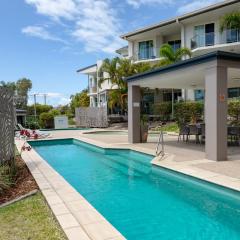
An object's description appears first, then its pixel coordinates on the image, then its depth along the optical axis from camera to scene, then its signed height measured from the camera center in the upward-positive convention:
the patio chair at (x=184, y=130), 11.31 -0.85
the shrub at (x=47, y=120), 25.02 -0.53
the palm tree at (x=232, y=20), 17.36 +6.60
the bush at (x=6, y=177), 5.12 -1.42
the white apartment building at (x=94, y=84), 29.39 +4.18
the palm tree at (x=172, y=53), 19.58 +4.83
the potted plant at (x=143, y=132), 12.28 -0.97
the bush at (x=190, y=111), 19.04 +0.07
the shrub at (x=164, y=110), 22.52 +0.25
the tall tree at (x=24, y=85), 52.11 +6.69
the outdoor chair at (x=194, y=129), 10.77 -0.78
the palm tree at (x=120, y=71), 22.13 +3.92
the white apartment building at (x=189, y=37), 19.85 +7.33
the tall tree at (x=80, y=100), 38.88 +2.43
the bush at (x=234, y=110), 15.19 +0.07
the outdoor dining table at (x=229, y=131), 10.03 -0.83
